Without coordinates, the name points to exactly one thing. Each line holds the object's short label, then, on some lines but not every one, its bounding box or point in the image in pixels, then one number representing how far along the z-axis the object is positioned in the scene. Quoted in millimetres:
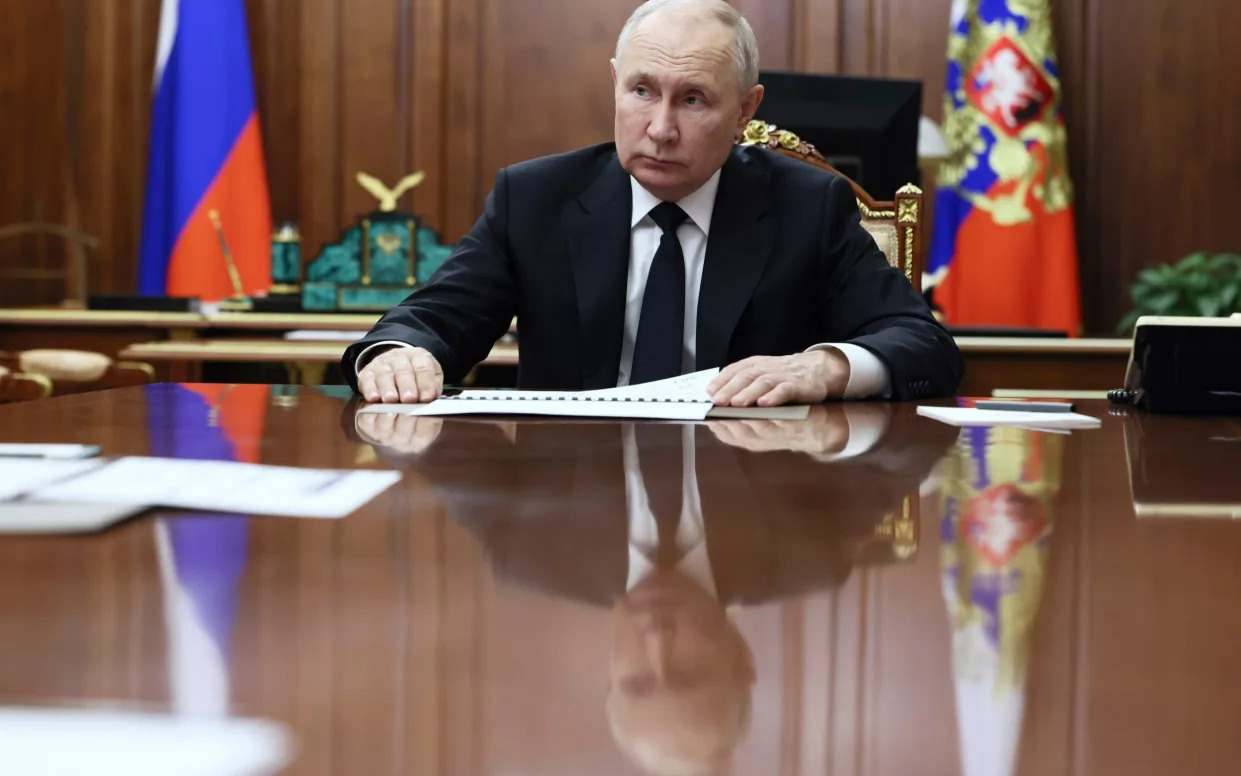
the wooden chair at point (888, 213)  2789
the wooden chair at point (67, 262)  5297
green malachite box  4324
